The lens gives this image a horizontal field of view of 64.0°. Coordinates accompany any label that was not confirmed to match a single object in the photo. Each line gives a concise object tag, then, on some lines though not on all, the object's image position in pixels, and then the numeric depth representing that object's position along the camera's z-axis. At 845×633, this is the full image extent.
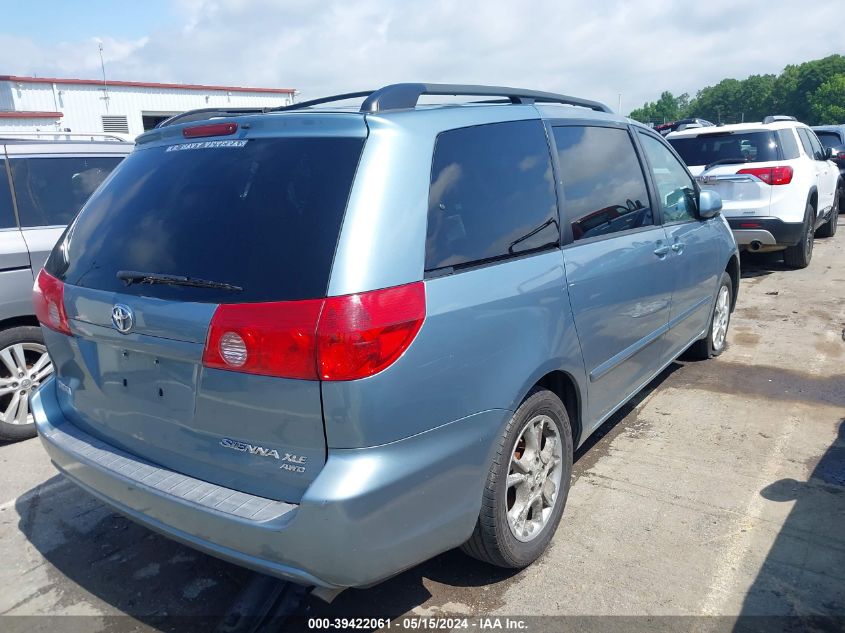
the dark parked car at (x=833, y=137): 14.13
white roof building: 26.70
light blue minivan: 2.05
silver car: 4.32
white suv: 8.02
